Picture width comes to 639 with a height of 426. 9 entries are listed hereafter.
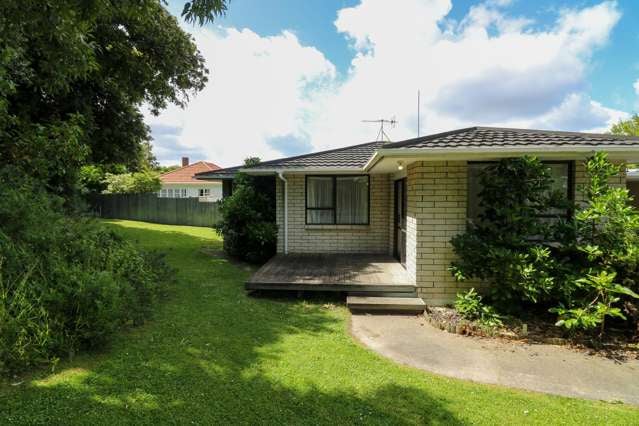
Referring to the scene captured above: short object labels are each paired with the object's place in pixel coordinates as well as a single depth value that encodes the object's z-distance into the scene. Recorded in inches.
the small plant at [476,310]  193.0
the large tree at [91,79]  109.7
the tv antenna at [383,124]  519.5
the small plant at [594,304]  160.7
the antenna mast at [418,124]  405.5
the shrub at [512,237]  182.1
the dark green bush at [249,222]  358.9
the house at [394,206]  206.7
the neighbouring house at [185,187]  1272.1
